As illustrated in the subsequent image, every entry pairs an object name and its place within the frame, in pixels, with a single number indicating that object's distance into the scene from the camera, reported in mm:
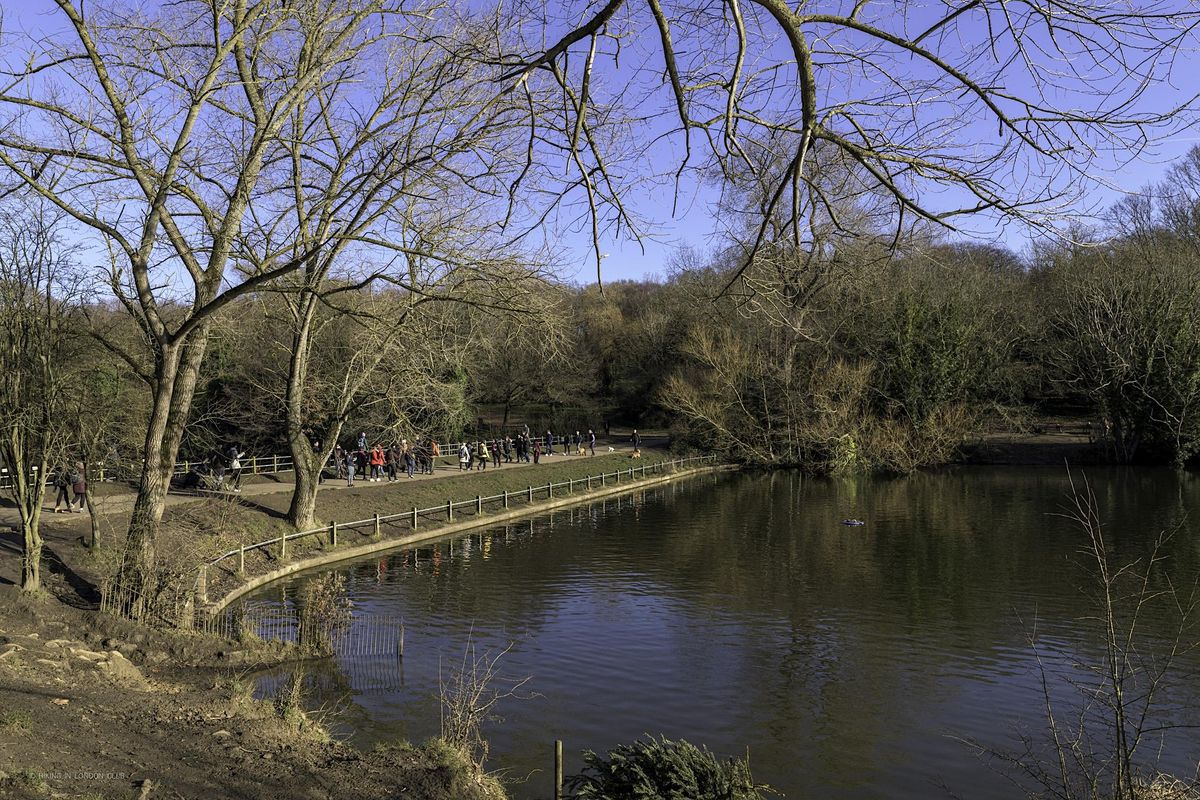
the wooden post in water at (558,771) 6926
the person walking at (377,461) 30188
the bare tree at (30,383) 12023
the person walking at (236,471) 24353
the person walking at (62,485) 19608
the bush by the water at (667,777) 6617
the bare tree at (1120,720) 5961
